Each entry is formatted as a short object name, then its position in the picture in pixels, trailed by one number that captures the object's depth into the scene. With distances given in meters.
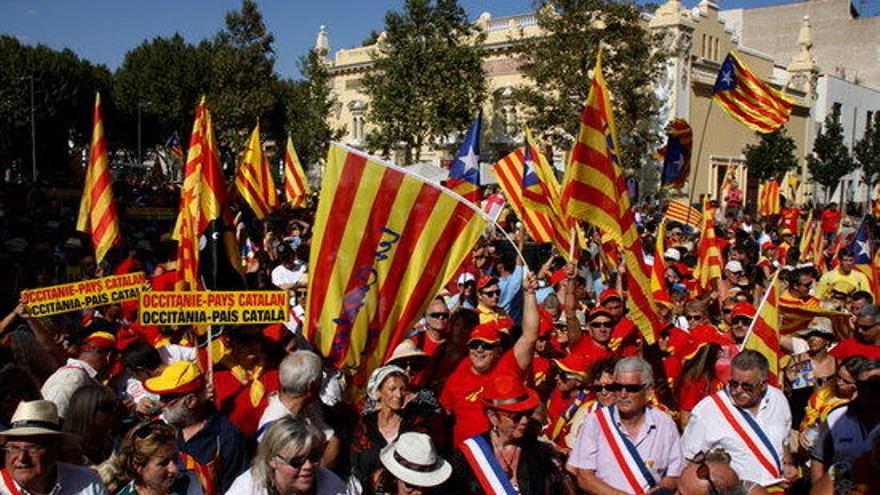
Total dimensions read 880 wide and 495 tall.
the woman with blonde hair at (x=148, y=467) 3.65
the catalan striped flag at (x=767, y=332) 6.04
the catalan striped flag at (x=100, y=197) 8.16
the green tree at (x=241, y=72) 38.50
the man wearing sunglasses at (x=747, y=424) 4.54
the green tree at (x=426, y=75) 34.38
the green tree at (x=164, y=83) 56.25
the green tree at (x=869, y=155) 45.84
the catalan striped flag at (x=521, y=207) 9.07
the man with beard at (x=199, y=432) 4.22
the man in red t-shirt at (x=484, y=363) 5.18
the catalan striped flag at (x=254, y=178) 14.37
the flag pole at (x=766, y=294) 6.02
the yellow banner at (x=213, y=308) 5.39
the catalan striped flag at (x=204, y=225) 6.67
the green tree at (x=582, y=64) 29.89
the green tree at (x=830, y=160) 41.19
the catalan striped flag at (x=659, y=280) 8.69
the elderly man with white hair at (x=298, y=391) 4.39
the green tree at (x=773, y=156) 38.91
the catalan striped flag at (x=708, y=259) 10.80
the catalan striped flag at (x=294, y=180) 18.36
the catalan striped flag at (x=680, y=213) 16.05
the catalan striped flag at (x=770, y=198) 22.97
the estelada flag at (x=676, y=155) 13.48
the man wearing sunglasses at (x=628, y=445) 4.40
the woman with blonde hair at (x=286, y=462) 3.64
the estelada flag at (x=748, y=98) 12.81
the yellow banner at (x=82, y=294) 5.87
